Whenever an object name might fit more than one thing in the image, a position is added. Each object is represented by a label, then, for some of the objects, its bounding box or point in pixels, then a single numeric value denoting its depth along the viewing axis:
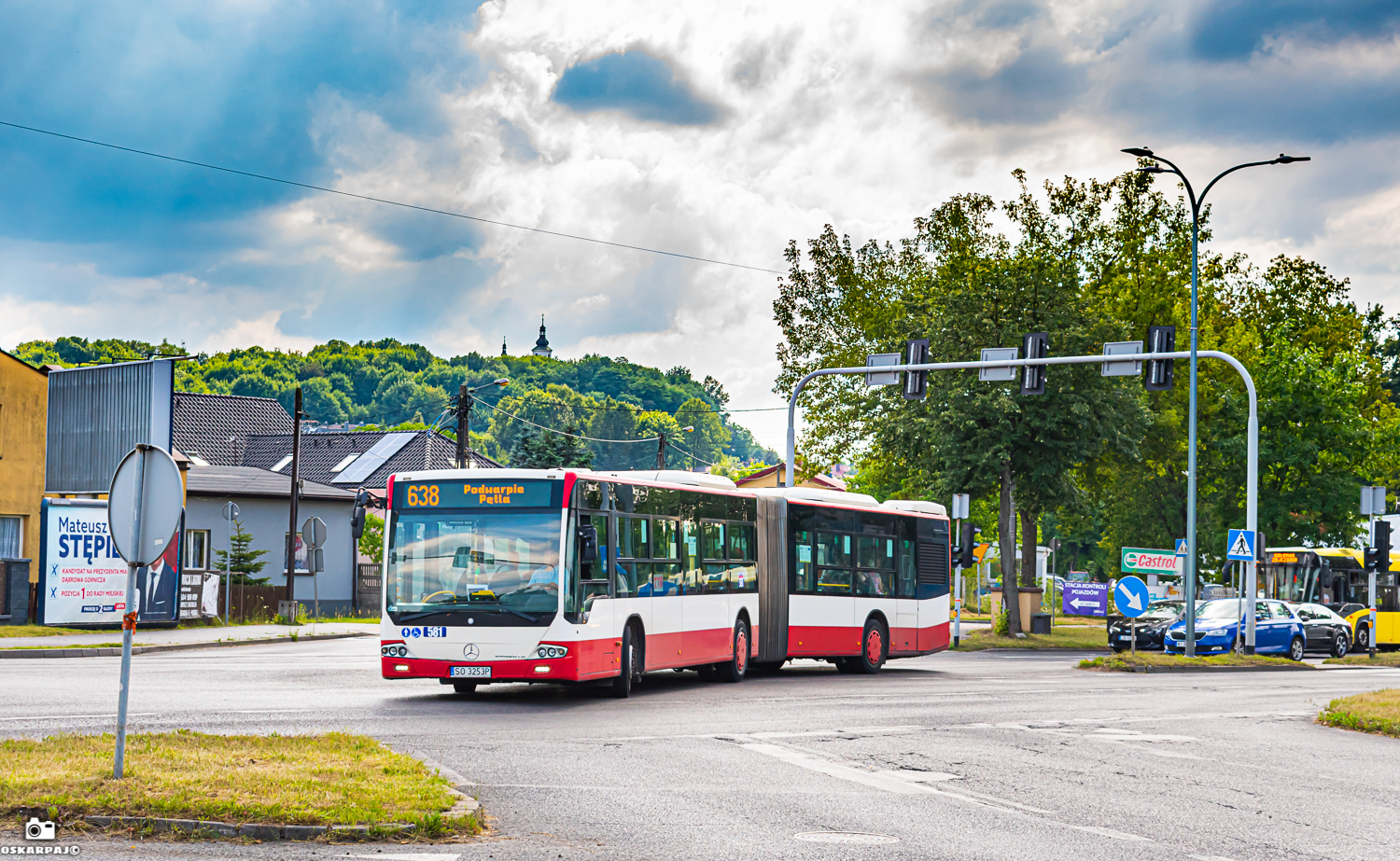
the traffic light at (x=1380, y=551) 32.12
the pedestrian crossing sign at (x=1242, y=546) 29.20
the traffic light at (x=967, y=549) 31.16
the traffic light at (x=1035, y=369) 28.06
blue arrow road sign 27.77
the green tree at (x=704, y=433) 132.12
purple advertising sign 58.38
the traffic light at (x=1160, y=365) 27.17
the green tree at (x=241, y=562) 42.33
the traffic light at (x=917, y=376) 28.95
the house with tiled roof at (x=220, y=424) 80.50
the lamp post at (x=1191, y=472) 30.11
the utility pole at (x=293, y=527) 41.33
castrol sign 42.53
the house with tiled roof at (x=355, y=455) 75.44
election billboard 31.06
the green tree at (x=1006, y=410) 37.78
